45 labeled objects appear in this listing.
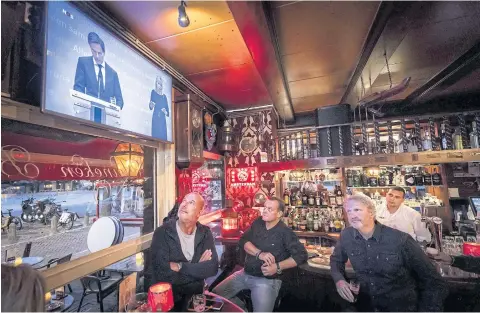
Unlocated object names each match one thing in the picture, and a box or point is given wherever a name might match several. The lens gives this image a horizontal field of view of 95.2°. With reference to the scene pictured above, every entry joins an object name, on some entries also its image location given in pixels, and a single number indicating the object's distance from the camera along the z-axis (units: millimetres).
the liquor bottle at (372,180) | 4710
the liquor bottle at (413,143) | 4150
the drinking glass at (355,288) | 2002
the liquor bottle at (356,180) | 4848
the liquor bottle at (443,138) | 4121
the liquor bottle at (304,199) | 4931
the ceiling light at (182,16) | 1750
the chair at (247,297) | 2738
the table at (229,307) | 1642
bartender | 3332
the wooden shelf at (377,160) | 3594
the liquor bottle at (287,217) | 4785
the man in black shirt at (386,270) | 1803
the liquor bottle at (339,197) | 4701
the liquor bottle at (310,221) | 4570
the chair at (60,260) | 1928
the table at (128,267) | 2805
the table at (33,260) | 1856
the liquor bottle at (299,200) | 4961
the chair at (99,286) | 2985
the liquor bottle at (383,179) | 4672
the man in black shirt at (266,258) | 2455
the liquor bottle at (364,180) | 4795
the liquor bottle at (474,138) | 3869
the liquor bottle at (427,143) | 4110
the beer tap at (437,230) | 2737
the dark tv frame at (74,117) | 1519
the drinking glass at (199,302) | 1607
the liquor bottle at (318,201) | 4807
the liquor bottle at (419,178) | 4508
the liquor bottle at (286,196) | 5120
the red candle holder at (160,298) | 1495
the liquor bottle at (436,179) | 4422
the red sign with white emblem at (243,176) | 4781
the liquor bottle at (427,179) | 4477
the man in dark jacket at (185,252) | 2077
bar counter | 2043
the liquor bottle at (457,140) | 4072
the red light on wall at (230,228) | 3797
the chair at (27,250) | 1893
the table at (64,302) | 2286
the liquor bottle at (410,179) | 4531
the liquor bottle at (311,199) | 4855
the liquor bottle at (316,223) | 4531
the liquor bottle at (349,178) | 4867
